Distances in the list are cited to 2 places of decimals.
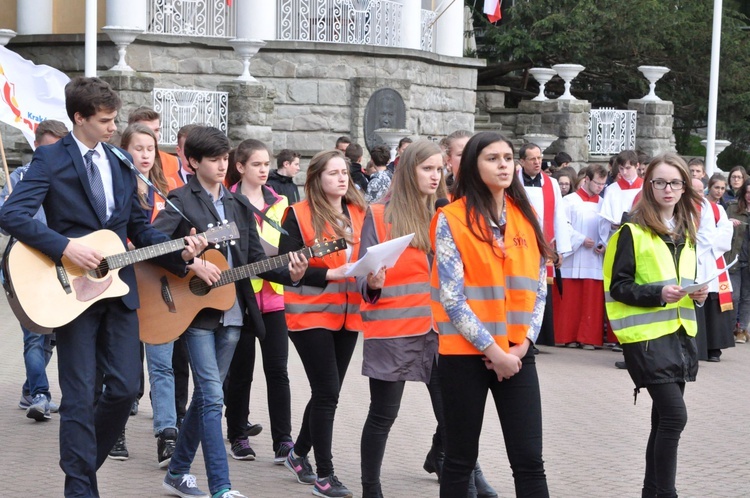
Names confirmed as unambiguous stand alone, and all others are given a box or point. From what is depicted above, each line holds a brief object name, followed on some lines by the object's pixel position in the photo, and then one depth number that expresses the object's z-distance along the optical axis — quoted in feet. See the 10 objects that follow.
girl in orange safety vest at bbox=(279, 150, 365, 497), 22.91
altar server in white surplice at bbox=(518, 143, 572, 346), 41.47
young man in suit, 19.26
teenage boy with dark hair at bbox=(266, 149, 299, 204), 39.55
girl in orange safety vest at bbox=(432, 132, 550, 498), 17.26
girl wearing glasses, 20.35
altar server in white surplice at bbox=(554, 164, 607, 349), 45.29
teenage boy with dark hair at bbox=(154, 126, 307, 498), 21.38
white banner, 37.60
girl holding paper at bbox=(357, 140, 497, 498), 21.57
